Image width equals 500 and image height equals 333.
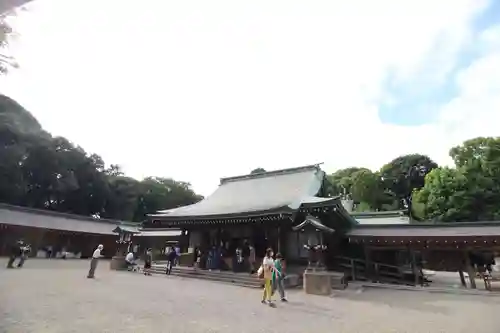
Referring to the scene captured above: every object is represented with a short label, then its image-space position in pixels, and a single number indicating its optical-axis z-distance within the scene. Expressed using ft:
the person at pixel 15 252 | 55.50
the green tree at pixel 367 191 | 168.86
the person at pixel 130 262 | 66.39
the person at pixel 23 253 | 57.35
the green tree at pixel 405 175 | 176.24
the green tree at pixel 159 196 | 178.40
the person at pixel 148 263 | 64.18
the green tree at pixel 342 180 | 179.42
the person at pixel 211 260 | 62.44
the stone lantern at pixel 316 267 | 42.60
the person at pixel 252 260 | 57.31
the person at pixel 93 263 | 48.44
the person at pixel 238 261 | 60.18
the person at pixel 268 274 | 32.91
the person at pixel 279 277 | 34.32
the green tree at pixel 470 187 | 107.55
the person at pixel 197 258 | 64.54
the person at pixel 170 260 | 62.06
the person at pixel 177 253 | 64.32
